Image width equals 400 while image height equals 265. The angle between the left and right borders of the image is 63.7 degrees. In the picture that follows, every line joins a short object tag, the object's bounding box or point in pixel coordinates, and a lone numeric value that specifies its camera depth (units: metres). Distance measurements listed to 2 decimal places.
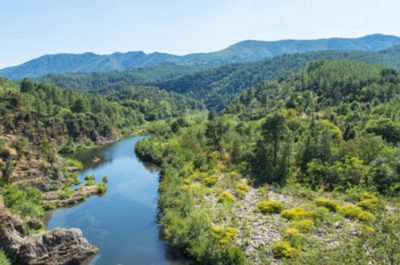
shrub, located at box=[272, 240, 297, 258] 35.53
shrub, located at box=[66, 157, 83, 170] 83.25
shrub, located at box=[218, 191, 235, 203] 52.53
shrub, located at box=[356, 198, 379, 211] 46.69
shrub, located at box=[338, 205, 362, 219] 44.94
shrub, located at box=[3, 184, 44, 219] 46.56
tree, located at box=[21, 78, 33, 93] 140.38
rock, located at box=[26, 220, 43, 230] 44.49
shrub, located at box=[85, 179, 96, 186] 68.81
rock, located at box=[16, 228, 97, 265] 36.44
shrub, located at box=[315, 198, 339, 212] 47.72
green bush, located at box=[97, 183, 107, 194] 65.44
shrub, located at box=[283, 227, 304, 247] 37.28
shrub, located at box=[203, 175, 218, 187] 62.34
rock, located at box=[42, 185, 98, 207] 57.60
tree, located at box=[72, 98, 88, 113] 146.25
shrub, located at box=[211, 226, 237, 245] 38.34
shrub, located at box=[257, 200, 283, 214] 48.25
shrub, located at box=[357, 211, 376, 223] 42.53
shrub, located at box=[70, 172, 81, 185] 69.72
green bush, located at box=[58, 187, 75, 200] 59.50
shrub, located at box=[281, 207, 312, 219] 44.78
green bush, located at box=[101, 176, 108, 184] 72.56
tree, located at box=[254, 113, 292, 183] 63.25
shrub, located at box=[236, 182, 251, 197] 55.54
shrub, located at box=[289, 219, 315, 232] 41.06
